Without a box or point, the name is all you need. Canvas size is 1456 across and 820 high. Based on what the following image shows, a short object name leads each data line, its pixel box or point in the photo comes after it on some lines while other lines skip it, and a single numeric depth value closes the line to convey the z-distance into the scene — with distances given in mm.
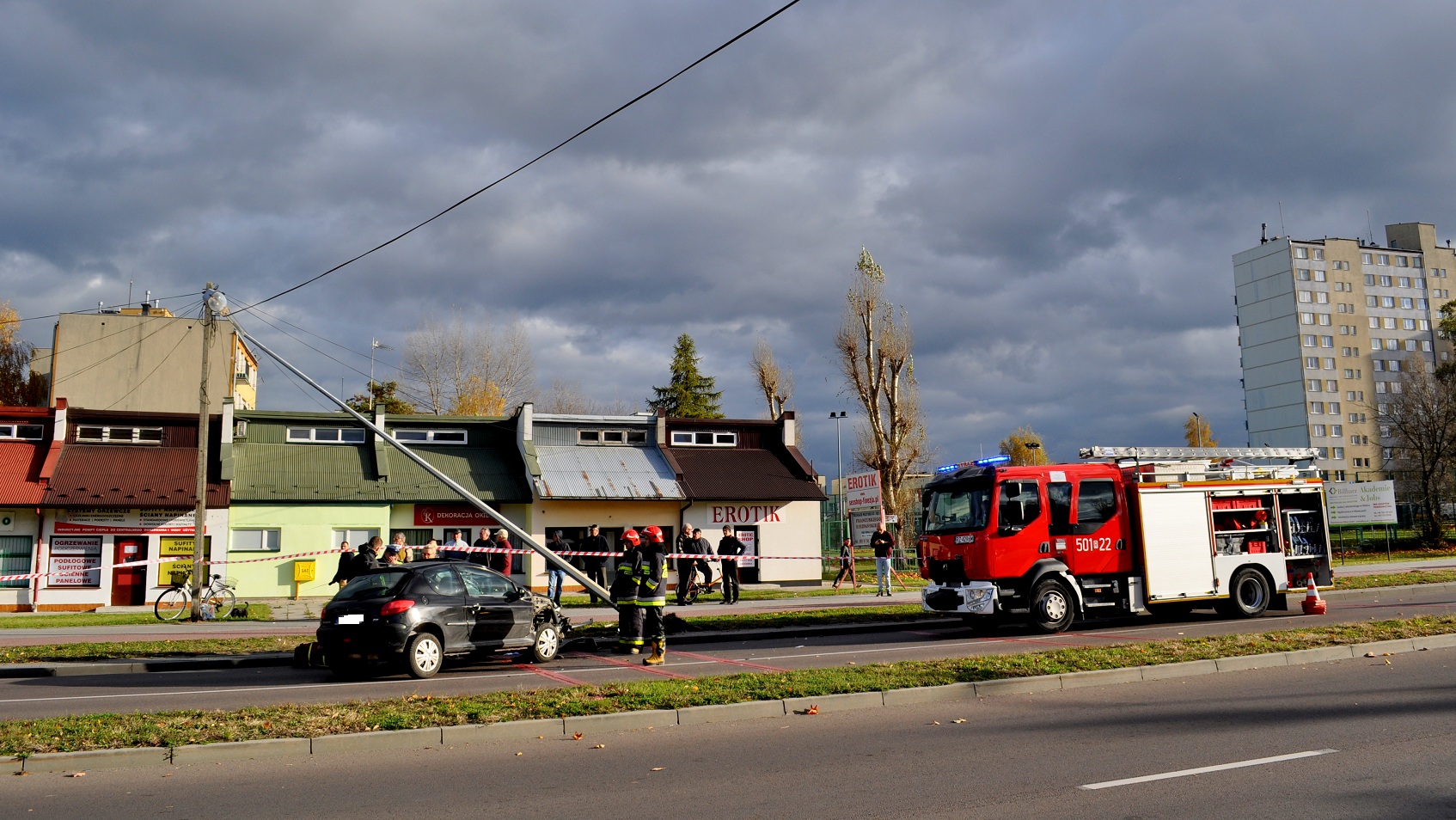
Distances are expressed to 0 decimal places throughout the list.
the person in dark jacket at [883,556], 25767
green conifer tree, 66625
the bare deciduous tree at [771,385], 58475
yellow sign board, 29703
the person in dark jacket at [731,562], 23977
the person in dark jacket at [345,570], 16891
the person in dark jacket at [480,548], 20184
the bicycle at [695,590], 25869
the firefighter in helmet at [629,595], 13320
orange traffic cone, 17750
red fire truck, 16281
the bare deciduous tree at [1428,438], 49469
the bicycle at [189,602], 21500
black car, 11938
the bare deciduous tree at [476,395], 57188
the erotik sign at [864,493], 30734
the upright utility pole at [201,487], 21109
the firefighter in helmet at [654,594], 13125
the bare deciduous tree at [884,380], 46969
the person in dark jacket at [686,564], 25891
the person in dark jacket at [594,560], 23062
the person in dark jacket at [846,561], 29641
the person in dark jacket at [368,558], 16750
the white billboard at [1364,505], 41594
